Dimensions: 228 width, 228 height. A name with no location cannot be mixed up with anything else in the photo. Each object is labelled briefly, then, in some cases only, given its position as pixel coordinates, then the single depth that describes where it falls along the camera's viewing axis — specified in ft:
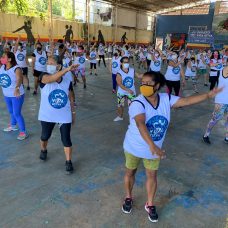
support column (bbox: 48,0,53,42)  73.48
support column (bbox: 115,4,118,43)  111.55
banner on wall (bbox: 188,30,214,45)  92.12
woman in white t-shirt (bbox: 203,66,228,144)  16.44
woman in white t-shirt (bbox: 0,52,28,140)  16.05
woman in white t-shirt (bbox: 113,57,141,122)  19.80
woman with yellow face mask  8.20
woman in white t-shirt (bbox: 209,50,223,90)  32.27
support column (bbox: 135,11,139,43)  126.15
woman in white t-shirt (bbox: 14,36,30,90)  30.66
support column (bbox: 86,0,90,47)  94.07
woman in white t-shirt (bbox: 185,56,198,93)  36.50
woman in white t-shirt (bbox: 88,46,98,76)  46.02
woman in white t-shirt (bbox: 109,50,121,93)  32.89
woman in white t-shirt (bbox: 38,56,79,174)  12.21
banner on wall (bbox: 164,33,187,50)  115.75
